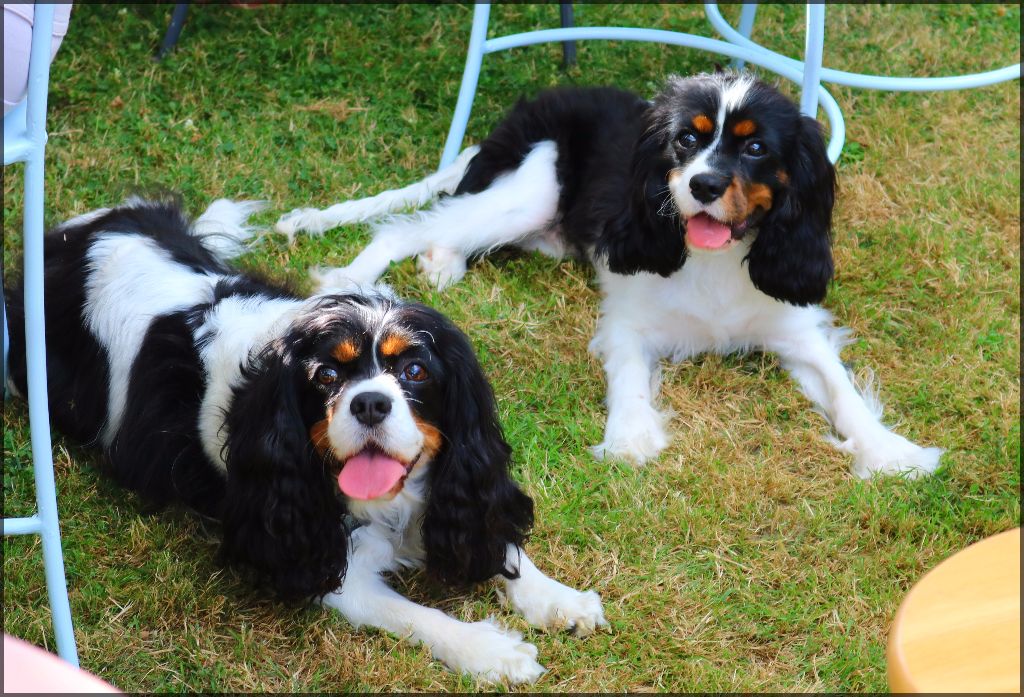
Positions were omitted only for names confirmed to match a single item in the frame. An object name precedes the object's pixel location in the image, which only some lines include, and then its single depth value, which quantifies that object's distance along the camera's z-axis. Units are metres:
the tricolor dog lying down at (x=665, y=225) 3.23
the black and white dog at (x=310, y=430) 2.42
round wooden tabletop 1.34
